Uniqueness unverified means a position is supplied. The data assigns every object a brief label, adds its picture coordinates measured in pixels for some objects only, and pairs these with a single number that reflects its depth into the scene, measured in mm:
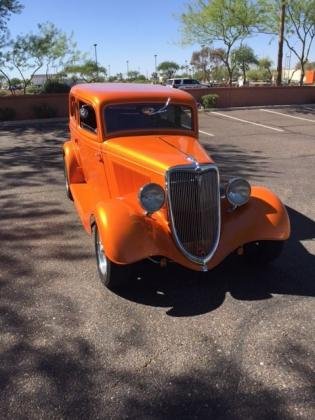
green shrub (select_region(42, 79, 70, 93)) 20406
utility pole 23547
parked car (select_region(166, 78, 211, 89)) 34188
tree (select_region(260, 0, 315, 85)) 25375
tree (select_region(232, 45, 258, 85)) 59750
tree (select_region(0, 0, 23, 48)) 20141
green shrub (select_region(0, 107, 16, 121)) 18188
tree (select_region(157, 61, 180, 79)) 93375
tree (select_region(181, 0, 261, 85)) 25031
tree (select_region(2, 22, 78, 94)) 23203
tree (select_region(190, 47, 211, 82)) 66756
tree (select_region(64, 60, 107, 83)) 48938
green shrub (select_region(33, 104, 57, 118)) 18812
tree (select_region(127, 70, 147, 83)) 98094
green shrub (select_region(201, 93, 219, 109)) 21531
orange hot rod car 4211
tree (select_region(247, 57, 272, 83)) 76062
